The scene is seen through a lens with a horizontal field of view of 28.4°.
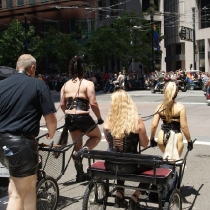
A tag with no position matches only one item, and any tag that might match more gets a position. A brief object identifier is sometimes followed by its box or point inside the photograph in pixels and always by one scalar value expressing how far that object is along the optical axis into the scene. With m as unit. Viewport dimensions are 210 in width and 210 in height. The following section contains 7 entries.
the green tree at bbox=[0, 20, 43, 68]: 42.12
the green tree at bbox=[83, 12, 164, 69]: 37.14
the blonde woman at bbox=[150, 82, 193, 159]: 5.67
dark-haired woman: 6.23
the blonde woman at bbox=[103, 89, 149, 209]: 4.57
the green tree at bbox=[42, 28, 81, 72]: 39.72
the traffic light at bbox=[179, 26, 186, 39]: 37.96
